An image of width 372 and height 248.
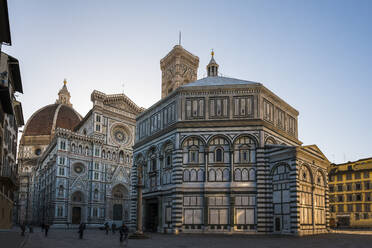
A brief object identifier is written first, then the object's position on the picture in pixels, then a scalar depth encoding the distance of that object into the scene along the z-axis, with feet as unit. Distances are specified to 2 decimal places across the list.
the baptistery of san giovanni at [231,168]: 107.55
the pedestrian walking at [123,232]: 71.97
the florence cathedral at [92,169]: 215.72
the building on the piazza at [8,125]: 90.23
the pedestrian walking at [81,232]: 98.17
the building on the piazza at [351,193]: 219.20
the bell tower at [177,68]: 252.60
